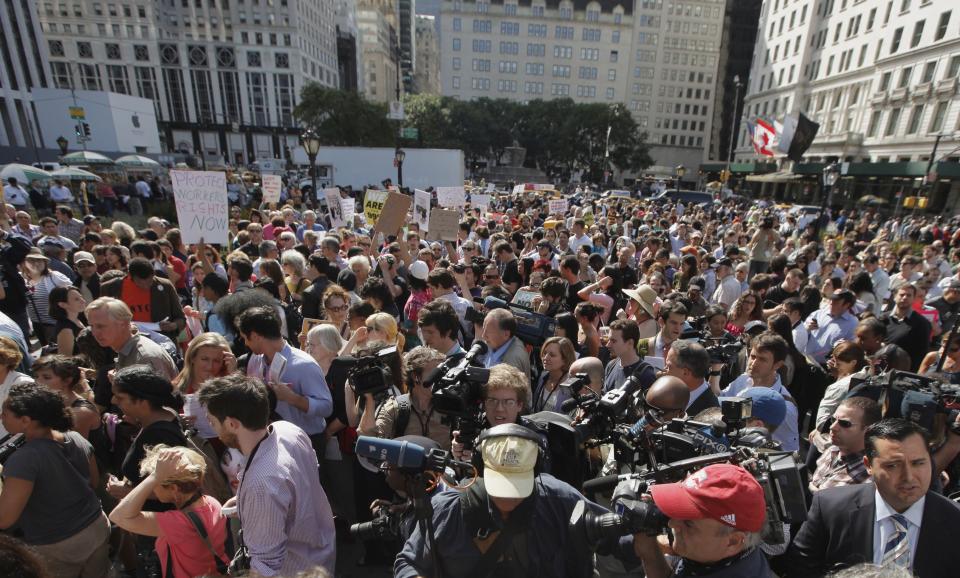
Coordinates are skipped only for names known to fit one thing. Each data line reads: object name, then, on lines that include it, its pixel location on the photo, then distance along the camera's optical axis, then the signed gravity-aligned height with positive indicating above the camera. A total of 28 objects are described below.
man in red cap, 1.62 -1.24
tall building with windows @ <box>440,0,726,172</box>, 82.50 +15.77
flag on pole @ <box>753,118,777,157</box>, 24.32 +0.70
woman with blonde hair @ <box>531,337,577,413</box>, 3.61 -1.62
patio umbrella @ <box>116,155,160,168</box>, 31.21 -1.30
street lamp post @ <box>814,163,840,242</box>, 15.93 -0.76
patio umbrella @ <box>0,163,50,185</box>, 20.61 -1.44
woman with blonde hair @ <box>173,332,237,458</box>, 3.31 -1.54
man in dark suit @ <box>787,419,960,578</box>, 2.03 -1.55
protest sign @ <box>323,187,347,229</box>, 10.83 -1.34
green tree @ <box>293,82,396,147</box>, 54.28 +3.14
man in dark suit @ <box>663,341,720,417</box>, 3.37 -1.53
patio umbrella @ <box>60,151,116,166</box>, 25.63 -1.00
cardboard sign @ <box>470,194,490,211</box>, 15.45 -1.75
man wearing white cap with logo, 1.73 -1.46
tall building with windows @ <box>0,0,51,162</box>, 45.81 +6.78
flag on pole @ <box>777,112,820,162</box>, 21.88 +0.64
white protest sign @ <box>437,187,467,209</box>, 11.73 -1.23
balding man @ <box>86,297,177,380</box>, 3.56 -1.49
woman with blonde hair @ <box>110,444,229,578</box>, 2.25 -1.76
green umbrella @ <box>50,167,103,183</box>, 20.70 -1.47
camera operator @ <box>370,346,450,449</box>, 2.92 -1.62
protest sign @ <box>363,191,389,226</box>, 9.34 -1.14
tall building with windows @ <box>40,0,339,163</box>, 75.75 +12.79
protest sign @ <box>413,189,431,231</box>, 10.16 -1.30
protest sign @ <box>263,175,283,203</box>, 12.56 -1.17
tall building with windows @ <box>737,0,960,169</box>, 36.03 +7.21
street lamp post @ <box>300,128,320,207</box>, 15.07 -0.01
